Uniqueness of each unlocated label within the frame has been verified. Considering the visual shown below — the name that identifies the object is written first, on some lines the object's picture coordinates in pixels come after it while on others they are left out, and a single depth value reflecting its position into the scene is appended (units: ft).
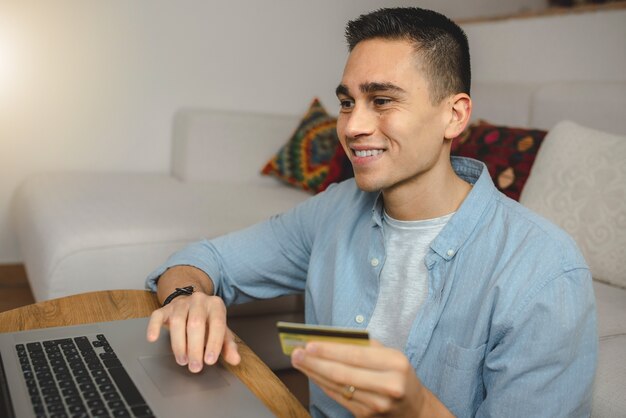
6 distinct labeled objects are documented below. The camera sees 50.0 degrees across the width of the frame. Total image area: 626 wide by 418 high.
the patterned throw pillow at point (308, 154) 9.09
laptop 2.47
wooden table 2.75
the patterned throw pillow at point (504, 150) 6.19
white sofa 5.24
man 2.87
